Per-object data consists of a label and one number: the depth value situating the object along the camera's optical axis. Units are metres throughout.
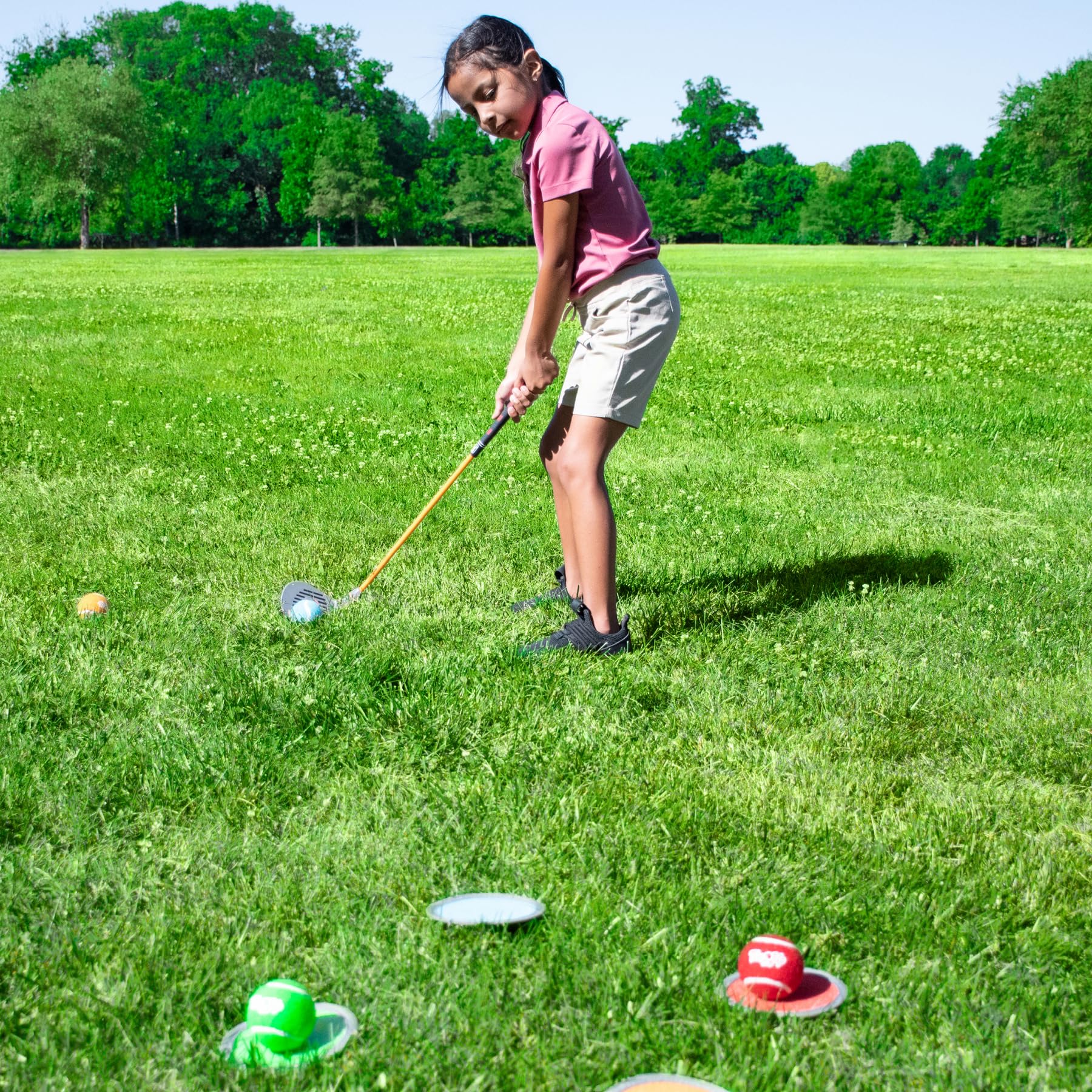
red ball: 2.27
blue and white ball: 4.43
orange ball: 4.46
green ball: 2.10
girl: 3.83
